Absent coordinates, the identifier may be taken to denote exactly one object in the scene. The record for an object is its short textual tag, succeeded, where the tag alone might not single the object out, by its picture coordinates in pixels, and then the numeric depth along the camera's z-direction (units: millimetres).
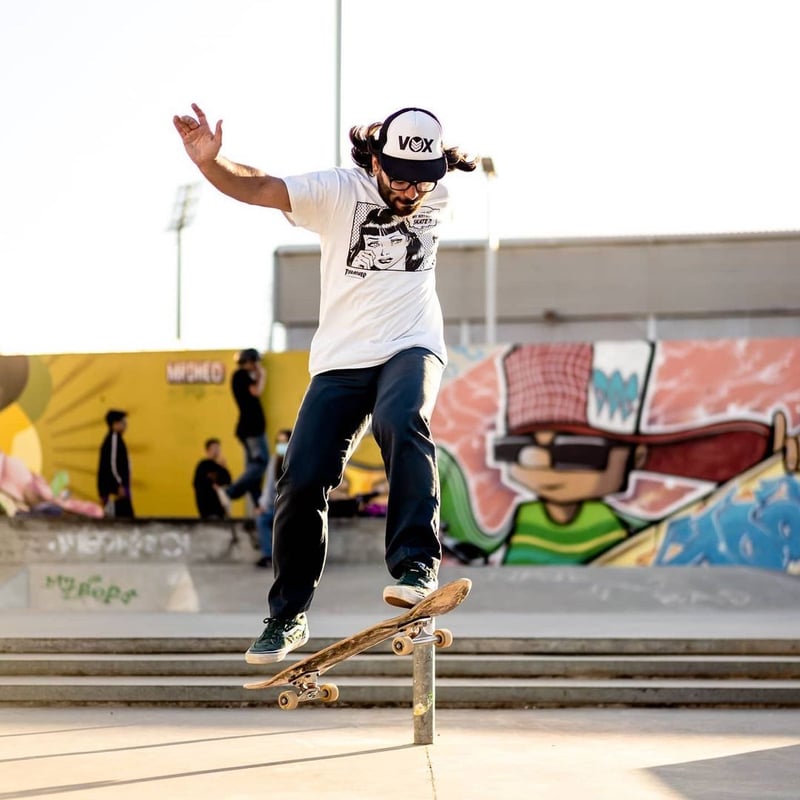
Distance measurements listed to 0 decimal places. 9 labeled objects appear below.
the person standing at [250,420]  16578
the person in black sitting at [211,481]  16906
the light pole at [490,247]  20909
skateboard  5375
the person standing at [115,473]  17266
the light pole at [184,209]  39188
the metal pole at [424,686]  6711
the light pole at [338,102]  20688
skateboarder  5434
